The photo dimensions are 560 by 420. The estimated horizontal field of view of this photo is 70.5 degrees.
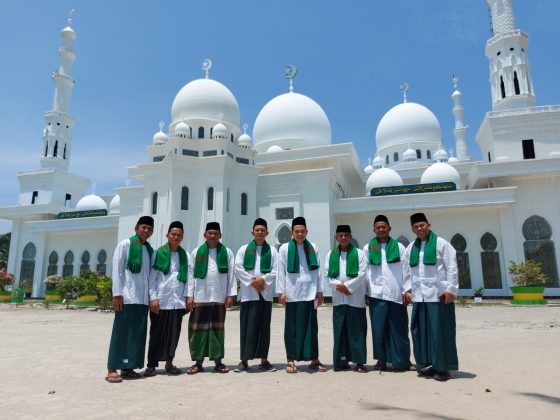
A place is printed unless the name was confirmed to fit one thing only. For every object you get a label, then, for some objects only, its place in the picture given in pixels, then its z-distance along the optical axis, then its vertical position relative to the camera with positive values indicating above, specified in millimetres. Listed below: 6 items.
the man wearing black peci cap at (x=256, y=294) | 4457 -196
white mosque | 18078 +4371
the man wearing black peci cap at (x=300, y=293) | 4379 -185
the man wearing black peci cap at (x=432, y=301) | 3998 -254
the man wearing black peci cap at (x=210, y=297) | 4341 -224
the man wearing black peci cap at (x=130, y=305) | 4043 -284
